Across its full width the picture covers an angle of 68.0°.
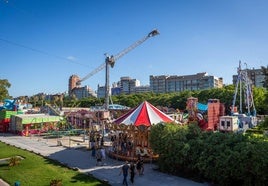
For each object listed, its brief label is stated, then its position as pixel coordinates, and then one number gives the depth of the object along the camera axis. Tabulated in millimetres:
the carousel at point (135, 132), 17003
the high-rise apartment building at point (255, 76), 114095
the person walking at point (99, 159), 15978
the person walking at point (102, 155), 15886
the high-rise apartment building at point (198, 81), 126934
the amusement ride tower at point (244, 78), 36253
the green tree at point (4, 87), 50876
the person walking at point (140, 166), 13775
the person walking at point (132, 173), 12516
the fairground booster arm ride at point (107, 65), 41674
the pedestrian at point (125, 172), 12228
